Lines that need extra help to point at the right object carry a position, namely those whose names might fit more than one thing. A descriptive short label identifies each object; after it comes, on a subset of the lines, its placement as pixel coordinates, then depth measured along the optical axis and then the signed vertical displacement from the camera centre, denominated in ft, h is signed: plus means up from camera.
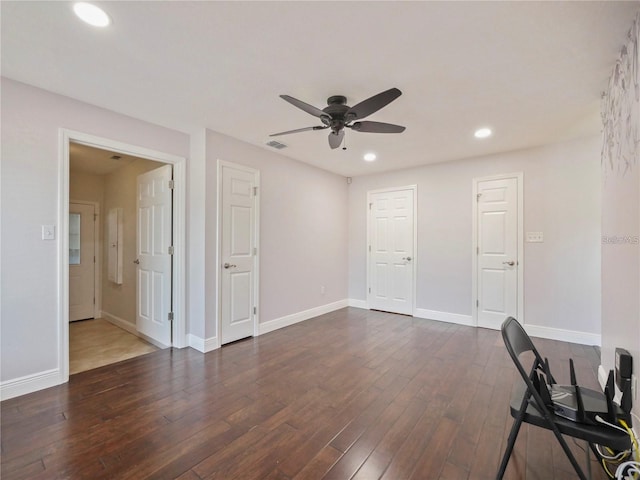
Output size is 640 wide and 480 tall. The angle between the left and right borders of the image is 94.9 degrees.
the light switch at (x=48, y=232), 8.09 +0.14
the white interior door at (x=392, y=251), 16.19 -0.66
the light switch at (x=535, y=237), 12.62 +0.13
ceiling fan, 7.04 +3.25
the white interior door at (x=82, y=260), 15.44 -1.26
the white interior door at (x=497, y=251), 13.25 -0.50
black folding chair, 4.28 -2.86
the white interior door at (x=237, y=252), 11.64 -0.56
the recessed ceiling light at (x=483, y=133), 10.78 +4.06
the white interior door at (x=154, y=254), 11.51 -0.70
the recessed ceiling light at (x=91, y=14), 5.21 +4.09
